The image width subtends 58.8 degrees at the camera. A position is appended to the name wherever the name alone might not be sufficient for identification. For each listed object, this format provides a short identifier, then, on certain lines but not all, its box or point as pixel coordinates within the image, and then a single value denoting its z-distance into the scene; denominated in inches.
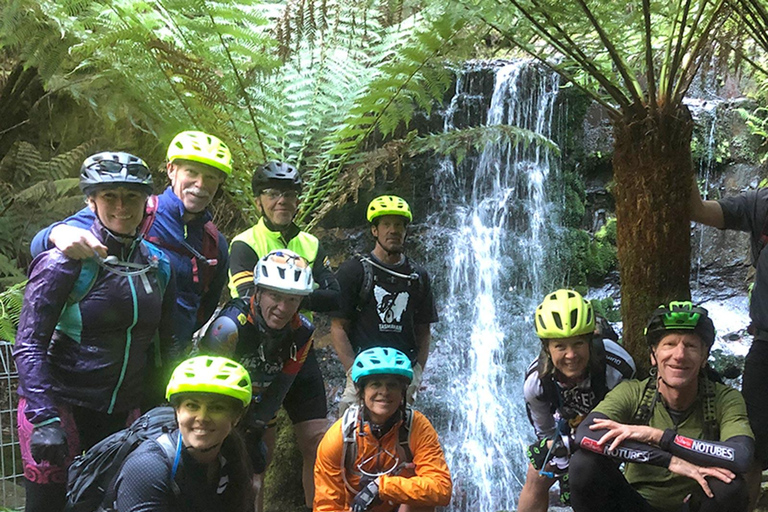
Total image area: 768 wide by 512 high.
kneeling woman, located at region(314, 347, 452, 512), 108.0
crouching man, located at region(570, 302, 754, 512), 97.1
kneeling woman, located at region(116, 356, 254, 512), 80.7
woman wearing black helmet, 89.8
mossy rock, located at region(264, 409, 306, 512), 155.5
